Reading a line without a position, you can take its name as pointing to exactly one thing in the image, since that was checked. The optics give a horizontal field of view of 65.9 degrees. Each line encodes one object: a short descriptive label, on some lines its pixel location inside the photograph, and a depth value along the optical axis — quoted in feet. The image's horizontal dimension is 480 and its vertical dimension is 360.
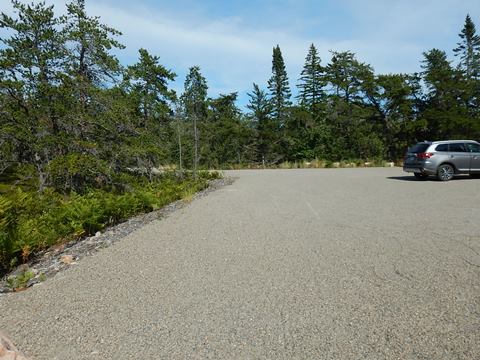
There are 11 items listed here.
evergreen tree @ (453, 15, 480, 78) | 146.20
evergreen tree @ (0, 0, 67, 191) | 36.11
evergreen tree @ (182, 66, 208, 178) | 58.88
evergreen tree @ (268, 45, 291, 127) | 132.13
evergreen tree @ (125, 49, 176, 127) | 66.90
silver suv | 46.09
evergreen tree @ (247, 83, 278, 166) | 102.63
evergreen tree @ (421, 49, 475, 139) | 84.12
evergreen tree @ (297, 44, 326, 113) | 131.64
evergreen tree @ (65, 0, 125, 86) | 40.57
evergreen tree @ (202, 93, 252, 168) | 101.35
